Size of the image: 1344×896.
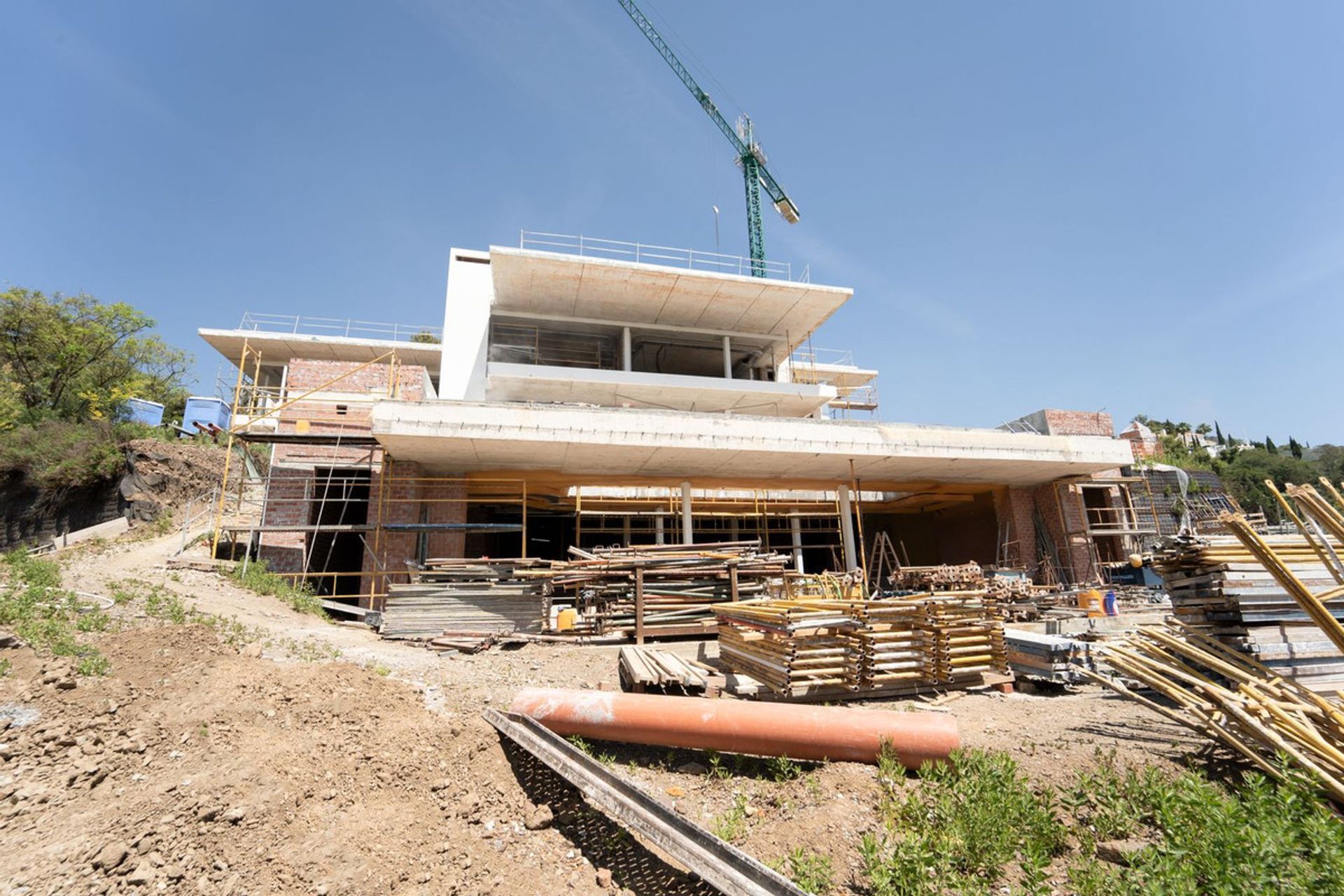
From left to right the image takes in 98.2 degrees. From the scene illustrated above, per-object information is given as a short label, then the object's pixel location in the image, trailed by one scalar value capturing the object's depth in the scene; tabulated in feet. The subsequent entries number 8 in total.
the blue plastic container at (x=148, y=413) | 93.35
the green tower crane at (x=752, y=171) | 171.63
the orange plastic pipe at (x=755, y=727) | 17.67
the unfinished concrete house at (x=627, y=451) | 51.83
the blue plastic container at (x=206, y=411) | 79.61
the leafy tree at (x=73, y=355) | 90.68
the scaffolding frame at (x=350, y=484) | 49.47
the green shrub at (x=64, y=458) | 71.87
